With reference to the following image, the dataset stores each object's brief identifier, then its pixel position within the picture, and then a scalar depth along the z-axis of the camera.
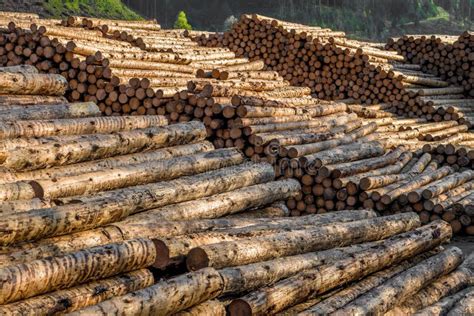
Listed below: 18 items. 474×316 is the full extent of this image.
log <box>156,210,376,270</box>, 13.60
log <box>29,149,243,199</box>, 16.75
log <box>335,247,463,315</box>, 13.98
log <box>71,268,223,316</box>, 11.09
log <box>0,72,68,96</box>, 22.20
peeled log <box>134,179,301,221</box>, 17.87
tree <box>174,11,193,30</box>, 71.42
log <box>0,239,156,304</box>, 10.87
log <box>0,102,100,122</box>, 20.04
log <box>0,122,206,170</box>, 17.30
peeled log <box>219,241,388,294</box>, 13.34
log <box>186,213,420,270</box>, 13.67
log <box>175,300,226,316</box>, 12.30
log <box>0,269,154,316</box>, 10.98
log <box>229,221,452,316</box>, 12.77
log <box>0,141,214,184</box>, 17.26
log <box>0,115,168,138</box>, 18.50
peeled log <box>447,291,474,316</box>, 15.13
